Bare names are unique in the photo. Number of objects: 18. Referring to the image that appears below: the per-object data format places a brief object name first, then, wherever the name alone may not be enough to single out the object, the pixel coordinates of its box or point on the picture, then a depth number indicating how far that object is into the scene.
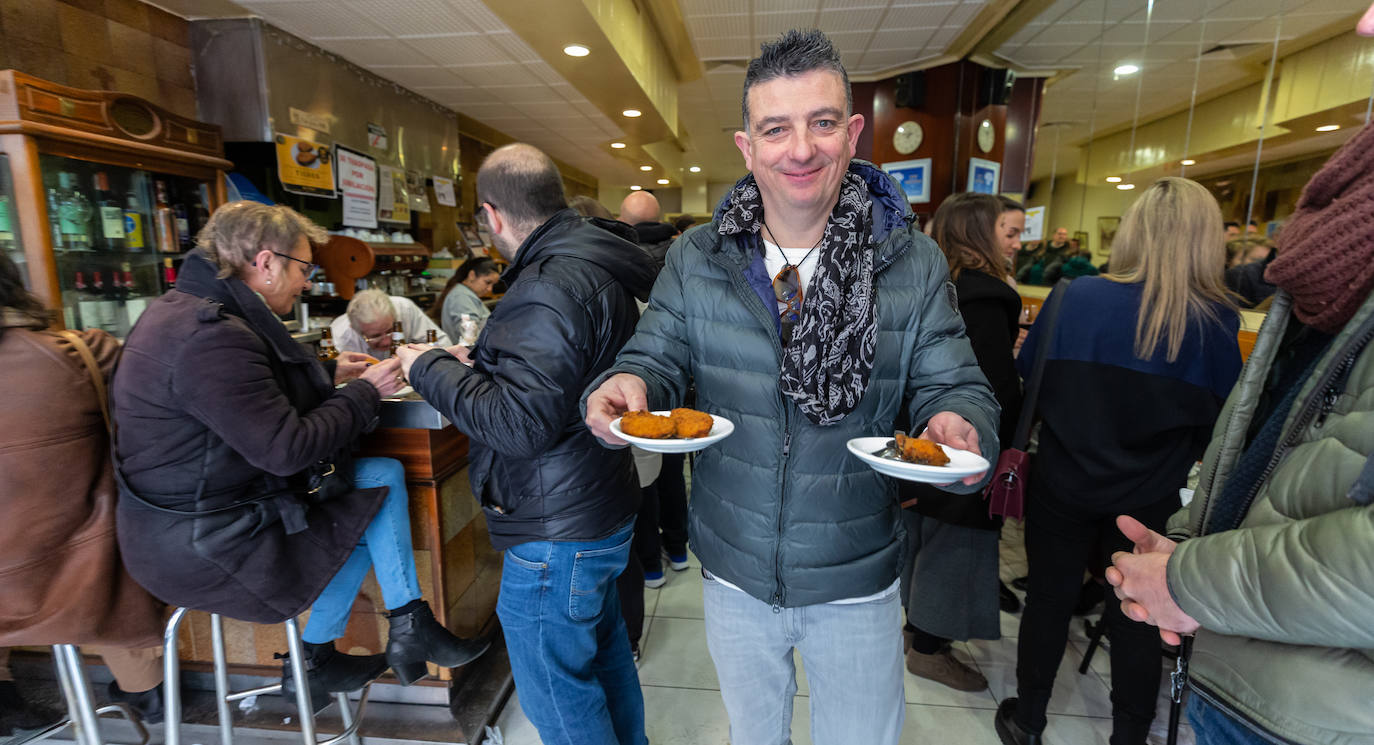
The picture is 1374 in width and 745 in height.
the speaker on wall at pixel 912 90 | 5.77
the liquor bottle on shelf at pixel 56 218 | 2.76
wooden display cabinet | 2.58
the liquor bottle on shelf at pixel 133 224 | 3.15
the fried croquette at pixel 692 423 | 1.08
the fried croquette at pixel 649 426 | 1.06
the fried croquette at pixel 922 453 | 1.01
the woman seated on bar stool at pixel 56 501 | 1.47
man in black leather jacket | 1.45
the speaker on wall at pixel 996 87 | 5.68
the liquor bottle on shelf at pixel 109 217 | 3.00
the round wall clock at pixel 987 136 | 5.77
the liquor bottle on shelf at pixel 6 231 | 2.64
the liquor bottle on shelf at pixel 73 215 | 2.82
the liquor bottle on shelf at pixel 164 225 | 3.27
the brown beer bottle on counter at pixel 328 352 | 2.37
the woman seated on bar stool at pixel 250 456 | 1.47
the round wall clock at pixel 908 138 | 5.95
